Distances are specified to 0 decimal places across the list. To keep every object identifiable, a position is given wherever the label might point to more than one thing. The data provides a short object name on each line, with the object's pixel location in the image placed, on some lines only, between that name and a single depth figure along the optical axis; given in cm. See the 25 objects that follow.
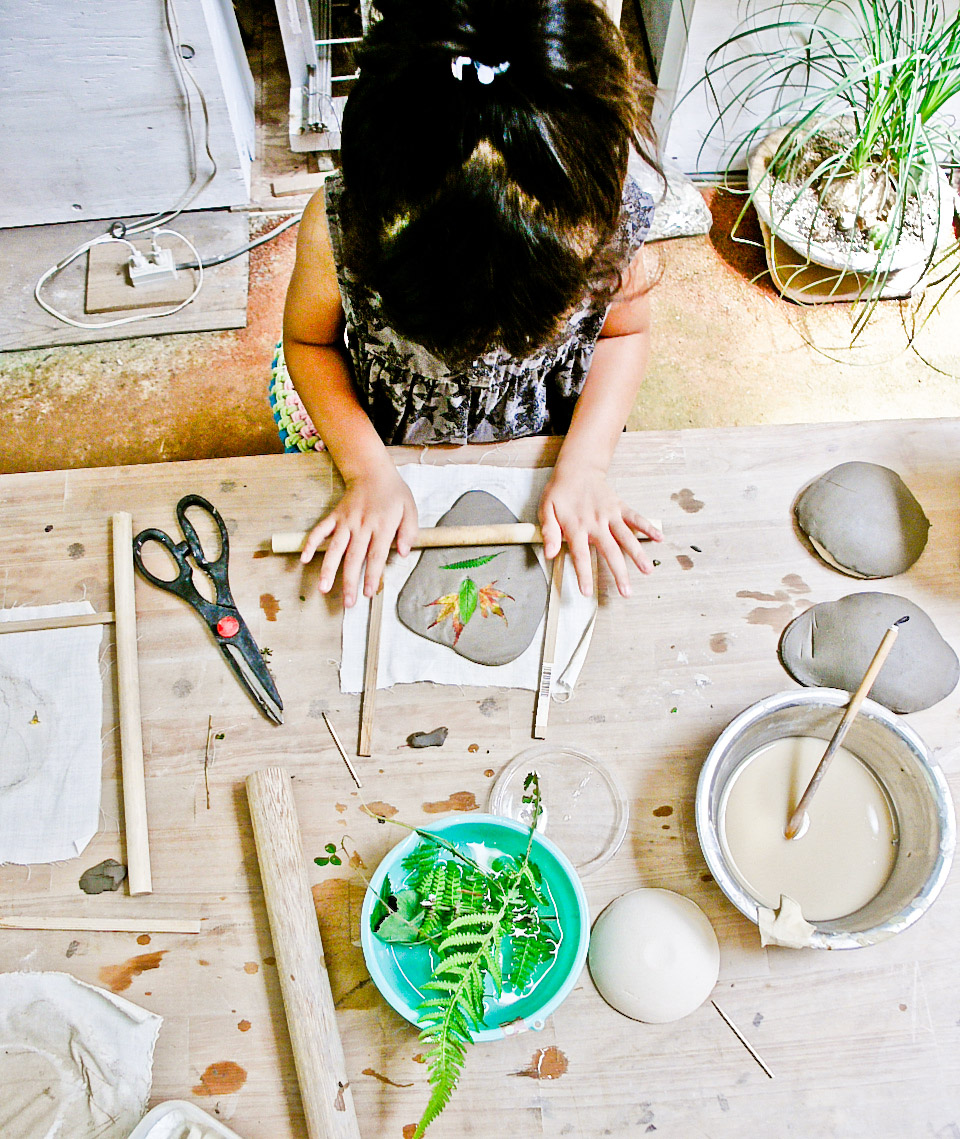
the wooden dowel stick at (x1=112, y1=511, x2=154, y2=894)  69
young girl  54
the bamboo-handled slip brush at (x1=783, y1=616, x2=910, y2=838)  66
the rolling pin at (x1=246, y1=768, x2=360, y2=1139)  60
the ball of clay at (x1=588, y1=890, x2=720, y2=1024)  64
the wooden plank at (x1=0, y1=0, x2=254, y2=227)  148
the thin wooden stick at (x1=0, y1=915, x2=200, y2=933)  67
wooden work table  63
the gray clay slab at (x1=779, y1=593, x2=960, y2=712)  75
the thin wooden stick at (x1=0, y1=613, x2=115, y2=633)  78
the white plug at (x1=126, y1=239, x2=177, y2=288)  176
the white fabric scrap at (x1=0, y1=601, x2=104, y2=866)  70
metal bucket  62
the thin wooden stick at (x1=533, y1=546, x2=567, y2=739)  74
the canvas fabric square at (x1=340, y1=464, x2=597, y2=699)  76
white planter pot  161
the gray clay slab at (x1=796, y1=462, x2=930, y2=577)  80
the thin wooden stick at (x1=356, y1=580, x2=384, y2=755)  74
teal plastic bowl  61
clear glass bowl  71
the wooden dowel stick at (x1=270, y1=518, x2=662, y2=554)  80
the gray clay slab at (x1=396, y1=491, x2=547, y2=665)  78
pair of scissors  75
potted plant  145
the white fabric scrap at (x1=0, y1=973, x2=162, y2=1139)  61
